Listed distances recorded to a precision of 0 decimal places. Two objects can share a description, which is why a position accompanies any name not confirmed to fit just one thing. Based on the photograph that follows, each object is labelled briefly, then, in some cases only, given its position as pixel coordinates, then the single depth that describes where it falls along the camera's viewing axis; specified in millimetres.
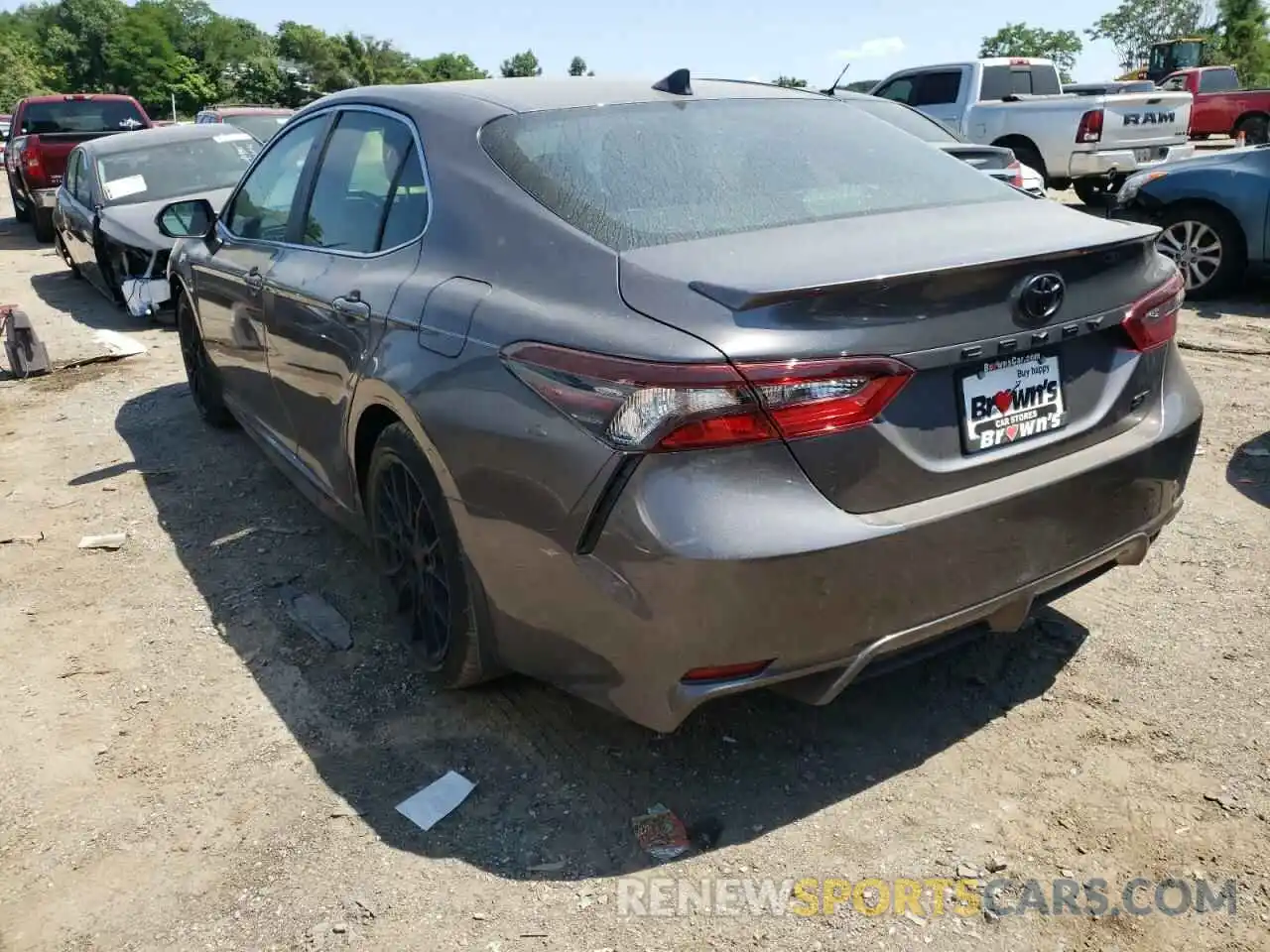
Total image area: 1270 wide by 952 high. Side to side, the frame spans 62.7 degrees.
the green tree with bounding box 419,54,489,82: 102938
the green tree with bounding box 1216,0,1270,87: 43219
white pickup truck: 12438
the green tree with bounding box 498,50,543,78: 116375
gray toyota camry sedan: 2148
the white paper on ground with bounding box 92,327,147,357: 7977
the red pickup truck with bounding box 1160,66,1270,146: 23328
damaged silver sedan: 8773
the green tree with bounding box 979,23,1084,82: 89312
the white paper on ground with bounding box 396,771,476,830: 2643
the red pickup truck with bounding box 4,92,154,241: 14375
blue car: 7551
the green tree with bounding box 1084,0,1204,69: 70438
